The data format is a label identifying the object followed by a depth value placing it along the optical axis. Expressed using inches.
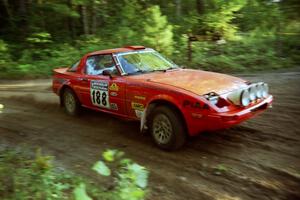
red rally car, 211.8
